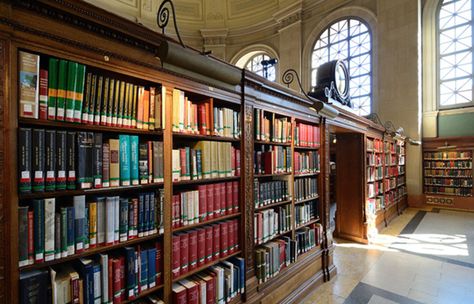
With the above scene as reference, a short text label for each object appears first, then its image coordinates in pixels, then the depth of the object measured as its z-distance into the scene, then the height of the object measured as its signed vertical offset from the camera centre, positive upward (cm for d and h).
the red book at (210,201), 196 -38
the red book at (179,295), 167 -96
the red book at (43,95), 117 +28
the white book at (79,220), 127 -34
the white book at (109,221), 139 -38
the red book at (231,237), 213 -73
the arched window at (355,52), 935 +400
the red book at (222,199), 207 -38
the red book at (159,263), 162 -72
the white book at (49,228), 117 -35
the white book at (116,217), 142 -37
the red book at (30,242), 113 -40
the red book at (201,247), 189 -72
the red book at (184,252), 176 -71
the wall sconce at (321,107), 249 +48
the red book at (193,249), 182 -71
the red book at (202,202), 190 -38
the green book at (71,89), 124 +33
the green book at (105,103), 138 +28
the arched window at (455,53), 803 +327
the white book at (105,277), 136 -68
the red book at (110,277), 139 -70
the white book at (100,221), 137 -37
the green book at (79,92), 126 +32
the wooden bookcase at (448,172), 750 -64
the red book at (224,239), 208 -72
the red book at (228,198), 212 -39
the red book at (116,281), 142 -73
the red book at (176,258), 170 -72
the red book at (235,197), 218 -39
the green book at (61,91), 122 +31
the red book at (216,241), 201 -72
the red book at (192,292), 174 -98
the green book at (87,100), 131 +29
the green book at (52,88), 120 +32
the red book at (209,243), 195 -71
